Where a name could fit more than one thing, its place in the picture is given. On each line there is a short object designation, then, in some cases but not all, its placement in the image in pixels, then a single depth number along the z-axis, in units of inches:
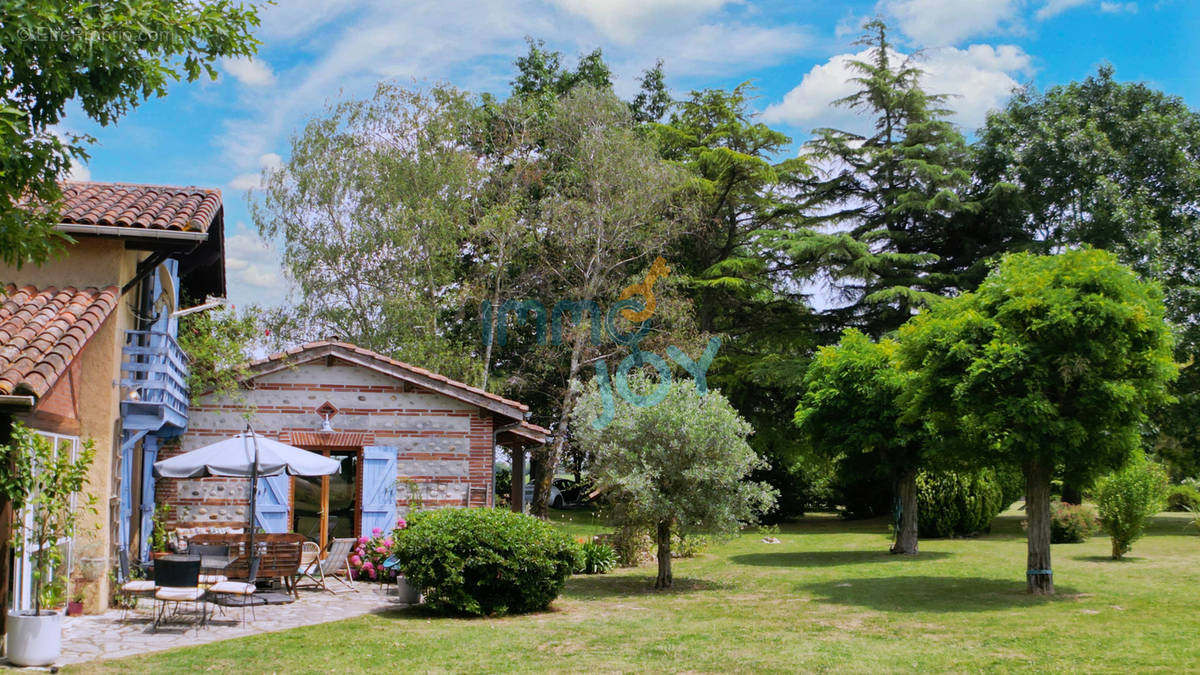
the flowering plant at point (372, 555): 601.0
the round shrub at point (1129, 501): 667.4
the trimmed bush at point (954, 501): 904.9
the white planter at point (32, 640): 312.5
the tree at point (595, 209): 1029.2
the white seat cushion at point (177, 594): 393.4
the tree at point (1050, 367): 485.4
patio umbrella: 482.0
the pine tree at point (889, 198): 1121.4
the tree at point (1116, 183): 960.3
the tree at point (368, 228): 986.1
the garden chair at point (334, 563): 550.0
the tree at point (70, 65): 248.1
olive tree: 555.5
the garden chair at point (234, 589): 420.5
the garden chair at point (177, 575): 407.5
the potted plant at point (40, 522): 310.5
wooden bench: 494.3
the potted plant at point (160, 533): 569.9
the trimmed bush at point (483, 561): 462.0
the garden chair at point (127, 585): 412.5
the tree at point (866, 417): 729.0
